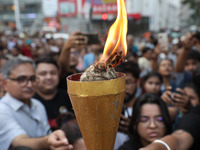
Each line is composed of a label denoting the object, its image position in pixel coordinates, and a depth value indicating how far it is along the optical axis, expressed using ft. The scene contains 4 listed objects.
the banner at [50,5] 70.95
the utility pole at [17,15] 95.74
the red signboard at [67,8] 75.61
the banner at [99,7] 51.01
